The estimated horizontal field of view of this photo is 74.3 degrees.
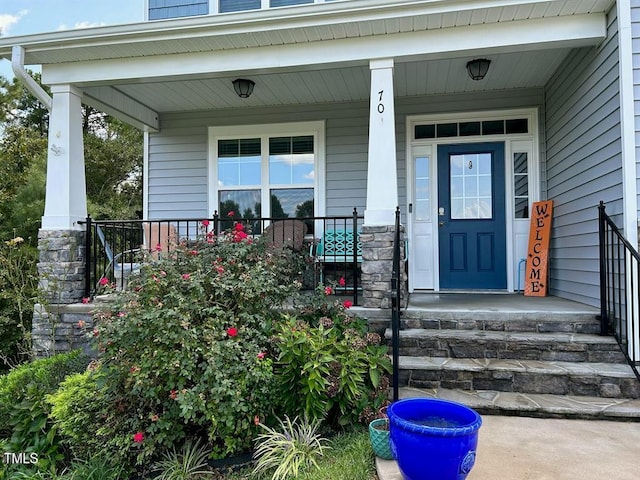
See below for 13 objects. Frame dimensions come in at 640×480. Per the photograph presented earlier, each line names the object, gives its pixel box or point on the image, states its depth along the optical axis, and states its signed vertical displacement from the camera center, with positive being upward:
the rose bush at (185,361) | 2.61 -0.72
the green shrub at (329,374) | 2.61 -0.80
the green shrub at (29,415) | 3.23 -1.33
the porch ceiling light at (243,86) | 4.80 +1.85
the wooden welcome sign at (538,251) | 4.75 -0.05
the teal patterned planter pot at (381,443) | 2.33 -1.09
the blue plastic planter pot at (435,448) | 1.84 -0.90
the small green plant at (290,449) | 2.38 -1.20
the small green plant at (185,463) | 2.61 -1.37
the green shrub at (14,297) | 5.02 -0.61
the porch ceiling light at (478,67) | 4.28 +1.84
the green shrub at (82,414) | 2.90 -1.17
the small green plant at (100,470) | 2.74 -1.47
